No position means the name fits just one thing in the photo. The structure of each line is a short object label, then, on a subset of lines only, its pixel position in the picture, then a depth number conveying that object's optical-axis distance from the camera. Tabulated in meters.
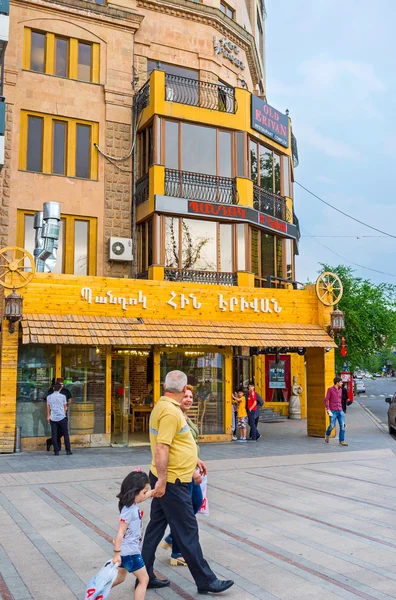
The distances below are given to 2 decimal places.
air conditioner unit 20.84
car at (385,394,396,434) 19.75
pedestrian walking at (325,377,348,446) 16.16
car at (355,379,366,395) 58.66
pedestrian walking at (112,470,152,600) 4.99
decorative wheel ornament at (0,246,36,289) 14.98
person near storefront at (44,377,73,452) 14.80
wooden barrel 16.03
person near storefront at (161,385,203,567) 6.12
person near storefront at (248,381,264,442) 17.47
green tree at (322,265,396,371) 35.25
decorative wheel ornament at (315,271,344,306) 18.79
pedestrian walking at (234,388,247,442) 17.28
